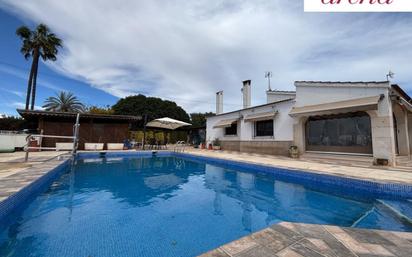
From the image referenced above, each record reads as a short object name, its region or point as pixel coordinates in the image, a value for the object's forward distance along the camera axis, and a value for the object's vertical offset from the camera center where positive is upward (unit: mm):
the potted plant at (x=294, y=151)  12562 -500
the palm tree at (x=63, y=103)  36344 +7274
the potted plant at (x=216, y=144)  20805 -177
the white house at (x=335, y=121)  9250 +1455
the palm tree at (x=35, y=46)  23625 +11955
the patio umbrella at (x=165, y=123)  18938 +1837
